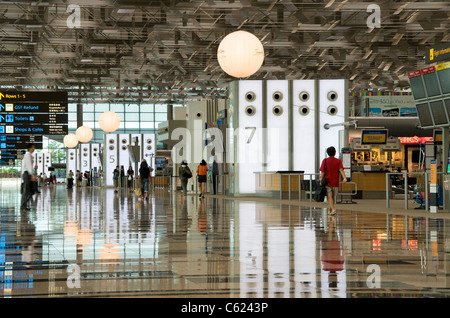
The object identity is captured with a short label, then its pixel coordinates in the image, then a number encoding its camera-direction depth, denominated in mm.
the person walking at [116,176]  46888
